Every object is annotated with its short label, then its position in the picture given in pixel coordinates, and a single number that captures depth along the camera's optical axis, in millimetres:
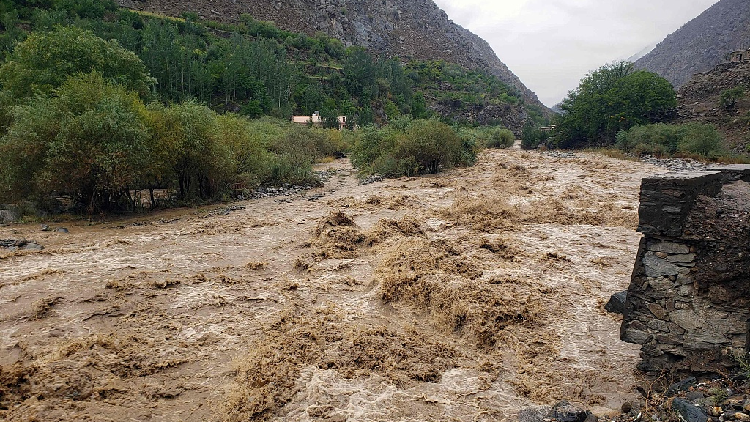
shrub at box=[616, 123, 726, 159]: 26859
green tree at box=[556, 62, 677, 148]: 37625
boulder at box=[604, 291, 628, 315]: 6883
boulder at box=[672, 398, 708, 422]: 3639
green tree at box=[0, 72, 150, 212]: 12594
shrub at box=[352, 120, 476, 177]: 24859
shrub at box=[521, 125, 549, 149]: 50281
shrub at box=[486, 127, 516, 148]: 50484
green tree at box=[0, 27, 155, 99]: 17359
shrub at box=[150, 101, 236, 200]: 15008
